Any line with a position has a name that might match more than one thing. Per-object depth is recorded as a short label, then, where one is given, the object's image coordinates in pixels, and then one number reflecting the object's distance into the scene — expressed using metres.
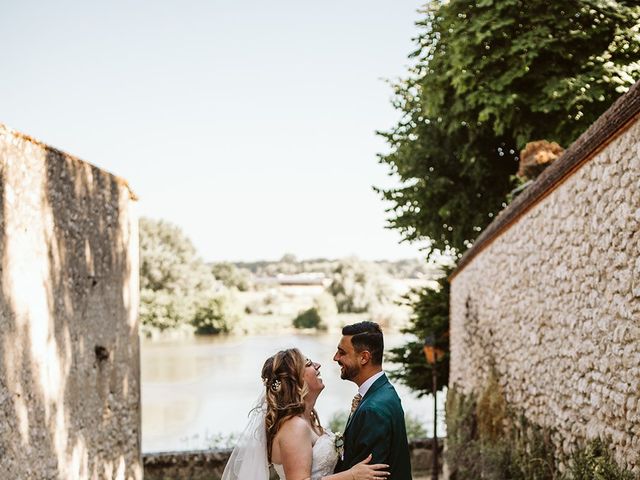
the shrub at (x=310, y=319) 38.22
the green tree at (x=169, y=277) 39.09
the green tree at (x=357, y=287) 39.19
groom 3.06
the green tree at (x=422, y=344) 14.45
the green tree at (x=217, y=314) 40.12
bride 3.28
